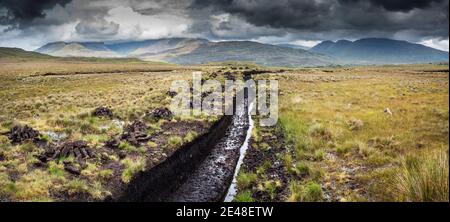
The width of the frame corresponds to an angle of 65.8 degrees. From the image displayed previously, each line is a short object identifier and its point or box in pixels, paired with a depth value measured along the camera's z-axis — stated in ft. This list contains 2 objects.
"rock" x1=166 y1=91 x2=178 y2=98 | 162.61
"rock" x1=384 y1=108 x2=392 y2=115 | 93.51
